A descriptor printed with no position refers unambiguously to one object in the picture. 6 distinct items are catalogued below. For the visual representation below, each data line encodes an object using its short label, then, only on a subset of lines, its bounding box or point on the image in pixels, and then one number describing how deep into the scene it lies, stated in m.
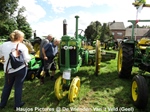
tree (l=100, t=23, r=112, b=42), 23.11
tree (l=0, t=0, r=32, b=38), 17.24
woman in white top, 2.10
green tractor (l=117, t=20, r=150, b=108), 2.64
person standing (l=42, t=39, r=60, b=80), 3.03
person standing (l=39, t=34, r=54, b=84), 3.11
